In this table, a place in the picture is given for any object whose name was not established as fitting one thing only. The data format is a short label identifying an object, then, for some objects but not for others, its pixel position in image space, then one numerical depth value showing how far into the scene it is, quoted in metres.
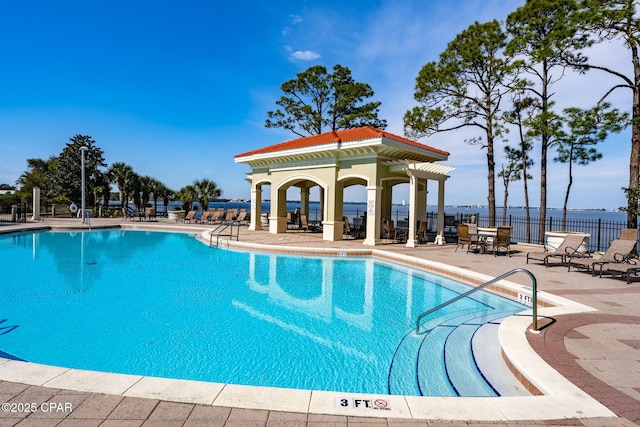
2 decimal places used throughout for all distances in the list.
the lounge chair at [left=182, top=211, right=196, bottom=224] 23.42
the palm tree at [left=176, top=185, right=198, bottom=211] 29.14
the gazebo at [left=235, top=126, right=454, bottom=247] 13.68
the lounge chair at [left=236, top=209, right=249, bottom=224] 23.79
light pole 21.40
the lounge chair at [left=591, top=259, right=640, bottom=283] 7.45
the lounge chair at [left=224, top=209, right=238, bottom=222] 22.88
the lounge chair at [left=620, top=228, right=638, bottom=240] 9.26
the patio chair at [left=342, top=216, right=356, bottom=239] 17.25
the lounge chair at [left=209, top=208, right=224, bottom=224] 23.91
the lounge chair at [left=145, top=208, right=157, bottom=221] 24.42
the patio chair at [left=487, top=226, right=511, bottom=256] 11.45
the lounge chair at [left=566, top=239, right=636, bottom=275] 8.18
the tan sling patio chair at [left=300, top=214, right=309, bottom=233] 19.45
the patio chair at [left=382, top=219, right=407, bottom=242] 14.60
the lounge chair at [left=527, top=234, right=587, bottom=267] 9.27
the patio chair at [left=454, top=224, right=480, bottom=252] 11.96
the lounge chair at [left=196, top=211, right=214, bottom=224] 23.58
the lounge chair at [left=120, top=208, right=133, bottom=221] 24.95
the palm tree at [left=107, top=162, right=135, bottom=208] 29.36
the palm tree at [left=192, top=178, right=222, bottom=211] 29.34
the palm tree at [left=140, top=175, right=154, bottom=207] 30.32
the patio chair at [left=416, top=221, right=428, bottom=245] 14.75
